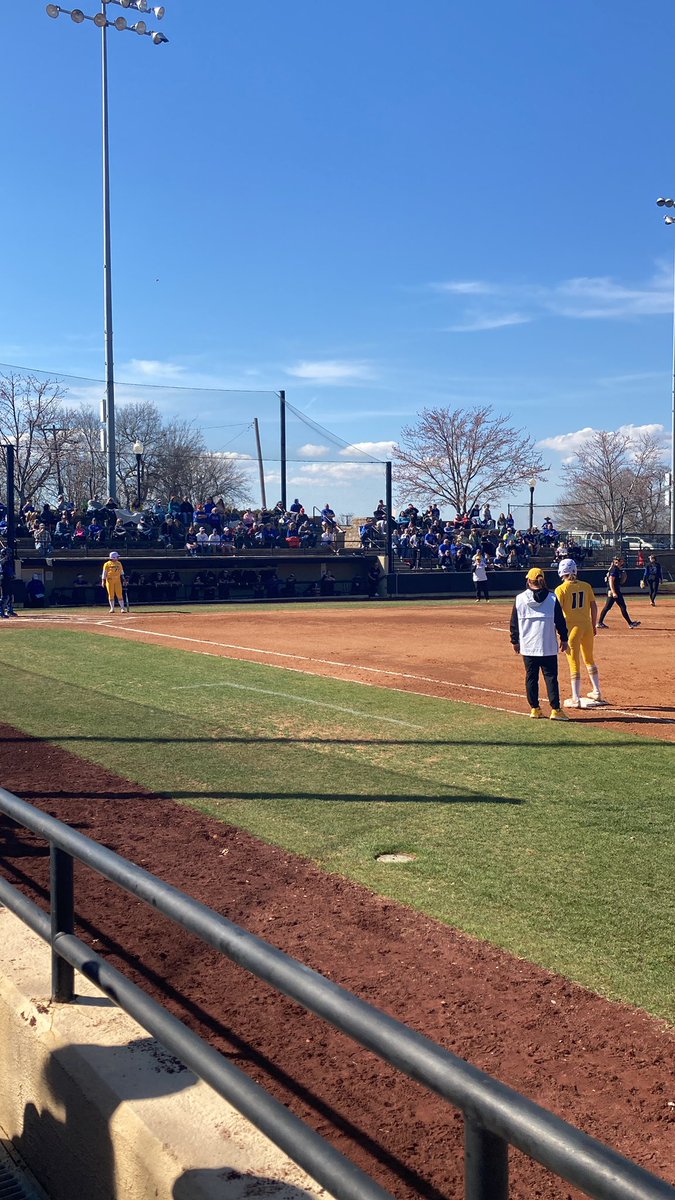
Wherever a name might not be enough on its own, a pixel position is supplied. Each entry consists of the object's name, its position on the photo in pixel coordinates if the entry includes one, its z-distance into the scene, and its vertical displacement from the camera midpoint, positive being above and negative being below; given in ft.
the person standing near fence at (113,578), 98.43 -1.76
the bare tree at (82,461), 173.78 +17.44
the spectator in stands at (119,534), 127.75 +3.16
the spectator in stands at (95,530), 126.11 +3.68
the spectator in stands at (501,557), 148.97 -0.55
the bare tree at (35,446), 169.78 +19.10
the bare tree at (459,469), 236.43 +19.44
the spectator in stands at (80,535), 123.65 +2.96
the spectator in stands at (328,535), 143.43 +3.00
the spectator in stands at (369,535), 144.46 +2.89
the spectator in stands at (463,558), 145.69 -0.59
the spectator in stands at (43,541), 117.80 +2.26
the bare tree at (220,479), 168.72 +14.07
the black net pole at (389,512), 138.82 +5.81
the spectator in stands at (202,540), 131.13 +2.33
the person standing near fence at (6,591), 97.25 -2.82
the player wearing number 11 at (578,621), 45.93 -3.08
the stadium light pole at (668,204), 142.72 +48.25
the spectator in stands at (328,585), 136.26 -3.84
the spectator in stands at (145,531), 130.21 +3.57
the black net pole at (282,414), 161.07 +22.46
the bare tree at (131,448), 197.47 +22.63
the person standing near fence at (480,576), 123.95 -2.70
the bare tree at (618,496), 265.54 +14.65
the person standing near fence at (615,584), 77.07 -2.45
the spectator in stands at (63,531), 122.93 +3.56
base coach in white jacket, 41.57 -3.29
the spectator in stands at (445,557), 145.38 -0.39
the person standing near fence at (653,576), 116.94 -2.93
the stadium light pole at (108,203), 114.93 +41.63
